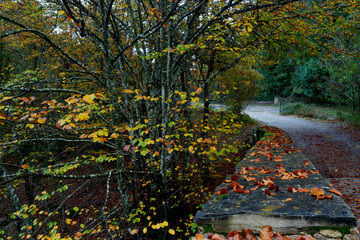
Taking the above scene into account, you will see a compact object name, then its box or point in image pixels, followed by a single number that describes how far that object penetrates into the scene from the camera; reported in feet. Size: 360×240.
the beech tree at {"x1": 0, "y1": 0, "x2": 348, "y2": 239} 9.97
